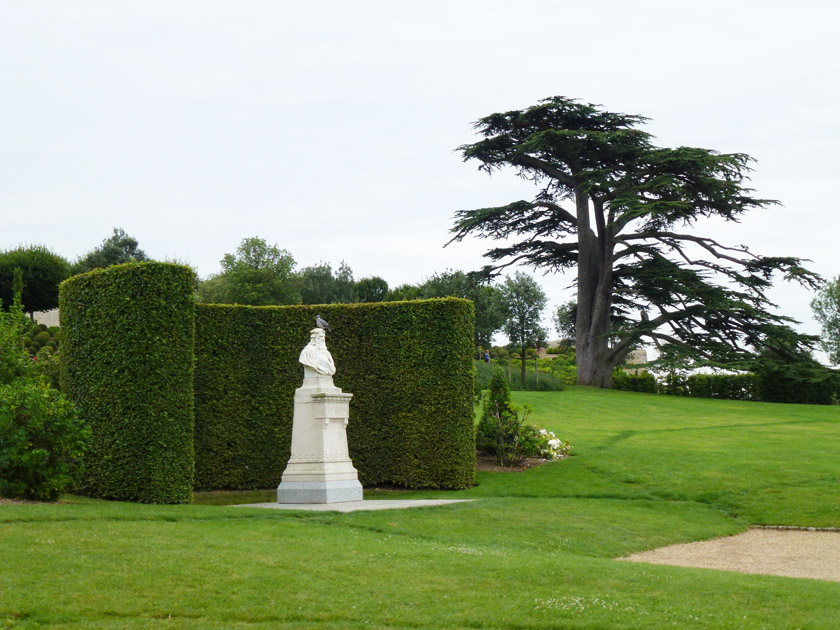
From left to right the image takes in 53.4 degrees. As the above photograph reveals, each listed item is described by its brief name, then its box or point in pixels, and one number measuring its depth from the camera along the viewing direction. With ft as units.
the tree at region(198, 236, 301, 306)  187.11
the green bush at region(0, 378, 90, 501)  38.45
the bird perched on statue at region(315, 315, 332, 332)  51.88
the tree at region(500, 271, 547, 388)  130.21
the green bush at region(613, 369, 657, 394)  132.36
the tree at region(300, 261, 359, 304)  217.36
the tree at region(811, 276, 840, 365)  213.46
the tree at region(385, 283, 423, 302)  215.10
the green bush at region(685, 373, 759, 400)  125.08
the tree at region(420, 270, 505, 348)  177.37
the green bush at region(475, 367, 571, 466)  63.05
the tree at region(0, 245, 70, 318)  147.74
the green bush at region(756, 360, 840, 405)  115.34
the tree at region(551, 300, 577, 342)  141.49
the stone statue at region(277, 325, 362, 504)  47.96
